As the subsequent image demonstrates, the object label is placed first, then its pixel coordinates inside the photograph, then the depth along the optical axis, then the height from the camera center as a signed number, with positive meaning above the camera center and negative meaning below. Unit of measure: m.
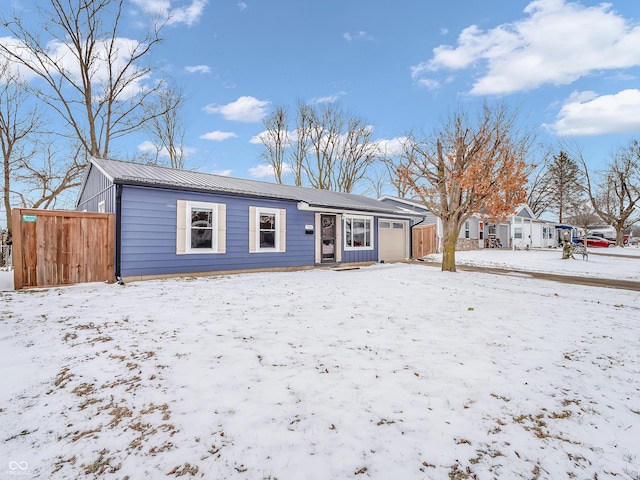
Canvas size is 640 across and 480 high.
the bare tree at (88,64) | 15.73 +9.88
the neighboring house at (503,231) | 24.94 +0.93
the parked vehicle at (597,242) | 30.35 -0.15
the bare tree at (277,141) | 28.77 +9.71
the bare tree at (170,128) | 22.00 +8.82
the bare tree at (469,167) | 10.20 +2.63
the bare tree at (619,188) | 29.27 +5.41
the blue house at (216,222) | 8.73 +0.70
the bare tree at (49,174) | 17.38 +4.00
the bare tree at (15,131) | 16.66 +6.25
